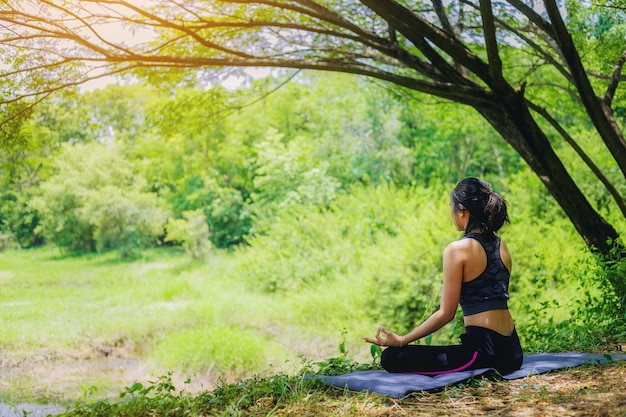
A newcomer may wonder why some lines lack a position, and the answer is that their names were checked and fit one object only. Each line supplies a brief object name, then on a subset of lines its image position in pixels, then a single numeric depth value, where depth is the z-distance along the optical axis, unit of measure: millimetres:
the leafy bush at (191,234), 11422
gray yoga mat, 2371
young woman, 2486
